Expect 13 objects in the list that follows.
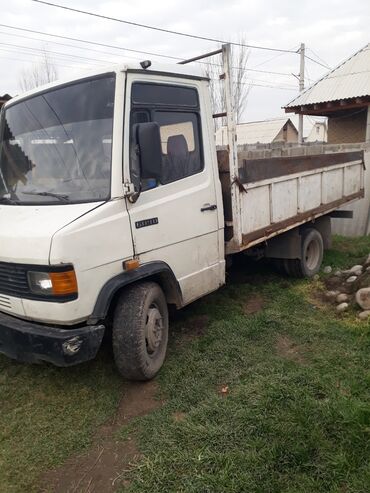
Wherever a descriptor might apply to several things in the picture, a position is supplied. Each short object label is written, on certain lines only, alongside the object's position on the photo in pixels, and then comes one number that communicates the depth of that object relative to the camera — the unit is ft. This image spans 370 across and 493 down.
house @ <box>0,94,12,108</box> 26.24
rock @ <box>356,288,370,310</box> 15.55
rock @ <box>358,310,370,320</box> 14.99
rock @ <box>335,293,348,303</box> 16.96
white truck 9.75
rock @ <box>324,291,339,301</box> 17.62
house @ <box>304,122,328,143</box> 138.35
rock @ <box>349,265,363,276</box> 19.11
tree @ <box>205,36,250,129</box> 92.27
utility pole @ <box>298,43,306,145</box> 83.97
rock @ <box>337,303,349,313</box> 16.14
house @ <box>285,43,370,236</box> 37.88
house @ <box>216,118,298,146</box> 111.45
